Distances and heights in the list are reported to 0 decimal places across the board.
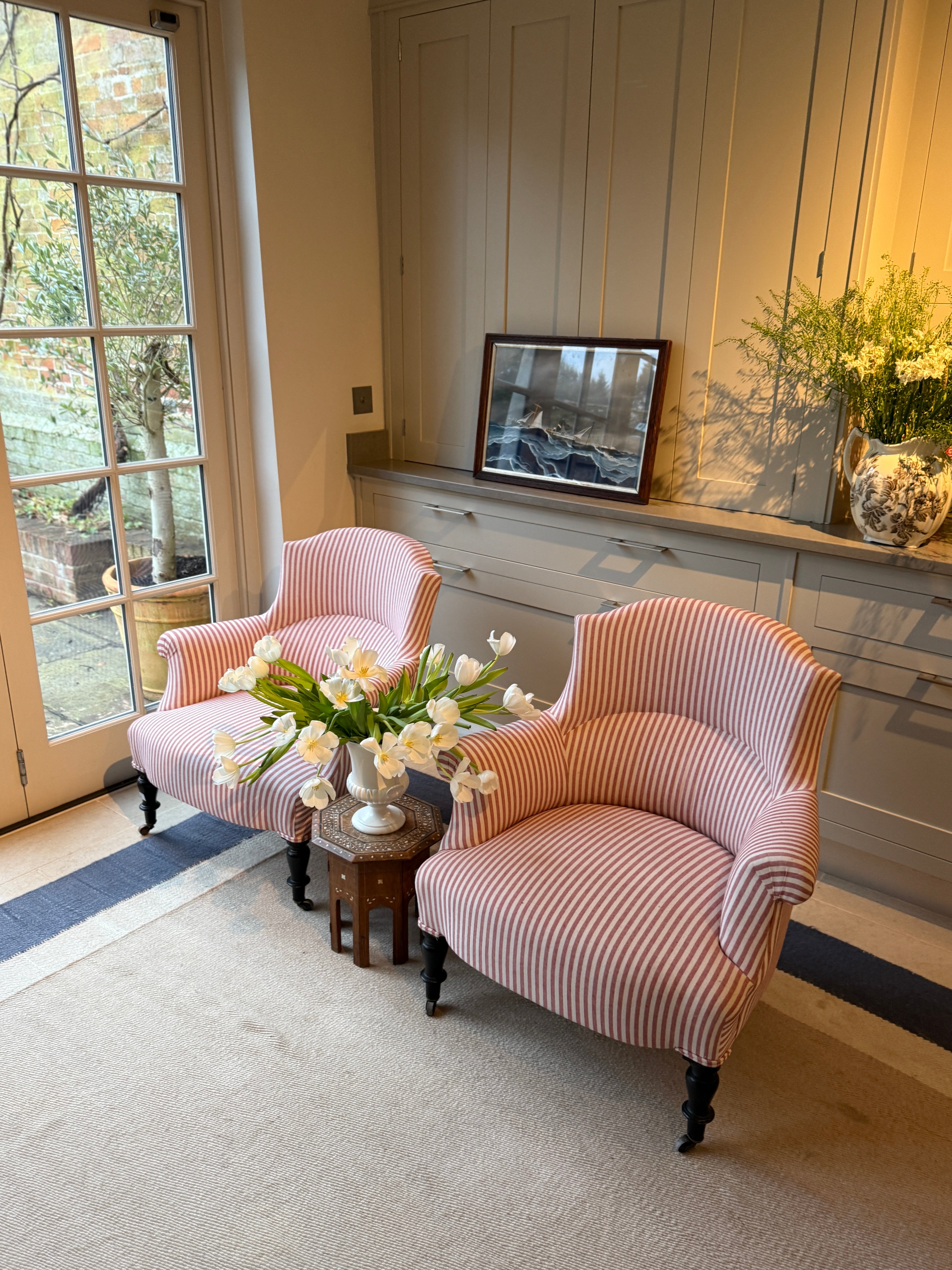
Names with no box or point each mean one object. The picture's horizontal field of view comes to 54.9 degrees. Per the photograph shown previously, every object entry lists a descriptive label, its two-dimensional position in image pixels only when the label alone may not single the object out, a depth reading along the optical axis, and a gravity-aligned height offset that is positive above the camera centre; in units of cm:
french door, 249 -15
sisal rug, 154 -145
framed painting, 273 -24
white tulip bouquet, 184 -77
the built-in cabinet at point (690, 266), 227 +19
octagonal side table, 205 -115
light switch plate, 334 -25
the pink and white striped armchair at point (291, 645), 232 -89
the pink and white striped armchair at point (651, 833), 162 -101
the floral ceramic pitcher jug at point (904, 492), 221 -36
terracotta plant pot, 294 -92
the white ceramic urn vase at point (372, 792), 204 -99
